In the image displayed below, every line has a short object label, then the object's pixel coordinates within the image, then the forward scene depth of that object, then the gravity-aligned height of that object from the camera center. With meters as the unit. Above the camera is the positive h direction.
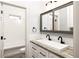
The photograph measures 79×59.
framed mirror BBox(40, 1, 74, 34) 1.57 +0.23
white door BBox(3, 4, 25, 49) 1.82 +0.05
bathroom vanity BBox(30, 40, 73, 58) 1.04 -0.45
